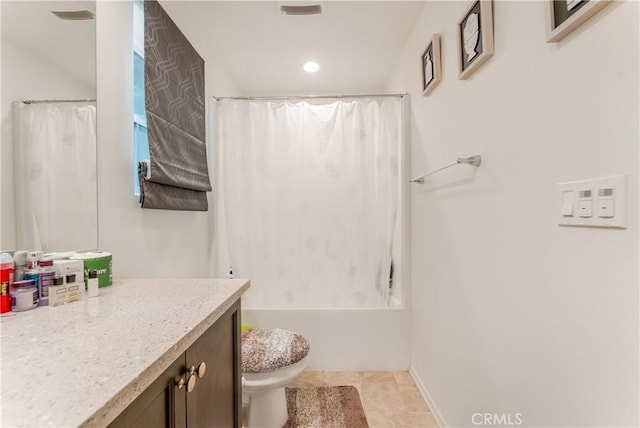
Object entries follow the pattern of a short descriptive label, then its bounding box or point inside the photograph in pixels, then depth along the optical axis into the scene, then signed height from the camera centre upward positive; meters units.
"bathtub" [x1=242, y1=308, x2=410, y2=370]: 2.05 -0.88
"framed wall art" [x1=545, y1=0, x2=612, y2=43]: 0.64 +0.47
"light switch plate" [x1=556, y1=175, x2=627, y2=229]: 0.59 +0.02
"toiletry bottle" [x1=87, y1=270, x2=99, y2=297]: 0.88 -0.20
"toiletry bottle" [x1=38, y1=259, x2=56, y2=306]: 0.79 -0.16
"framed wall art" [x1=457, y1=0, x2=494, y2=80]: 1.05 +0.70
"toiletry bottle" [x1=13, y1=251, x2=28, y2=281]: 0.77 -0.11
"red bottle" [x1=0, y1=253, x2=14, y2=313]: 0.72 -0.15
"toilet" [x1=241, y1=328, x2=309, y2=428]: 1.42 -0.77
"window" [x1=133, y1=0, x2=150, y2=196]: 1.26 +0.56
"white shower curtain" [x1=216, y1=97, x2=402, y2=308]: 2.07 +0.15
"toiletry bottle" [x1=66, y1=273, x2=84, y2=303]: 0.83 -0.20
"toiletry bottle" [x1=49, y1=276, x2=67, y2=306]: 0.79 -0.20
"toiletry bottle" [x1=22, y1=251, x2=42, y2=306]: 0.78 -0.13
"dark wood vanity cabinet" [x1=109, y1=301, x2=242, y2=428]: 0.52 -0.38
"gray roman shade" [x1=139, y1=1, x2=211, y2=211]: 1.26 +0.51
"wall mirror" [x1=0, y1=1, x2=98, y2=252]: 0.78 +0.29
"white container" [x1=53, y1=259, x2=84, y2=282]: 0.82 -0.13
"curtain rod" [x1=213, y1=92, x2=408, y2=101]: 2.06 +0.86
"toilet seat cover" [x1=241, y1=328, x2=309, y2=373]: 1.41 -0.68
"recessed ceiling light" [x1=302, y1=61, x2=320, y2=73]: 2.34 +1.25
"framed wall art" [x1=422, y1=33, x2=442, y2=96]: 1.53 +0.84
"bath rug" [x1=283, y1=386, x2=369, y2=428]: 1.55 -1.11
